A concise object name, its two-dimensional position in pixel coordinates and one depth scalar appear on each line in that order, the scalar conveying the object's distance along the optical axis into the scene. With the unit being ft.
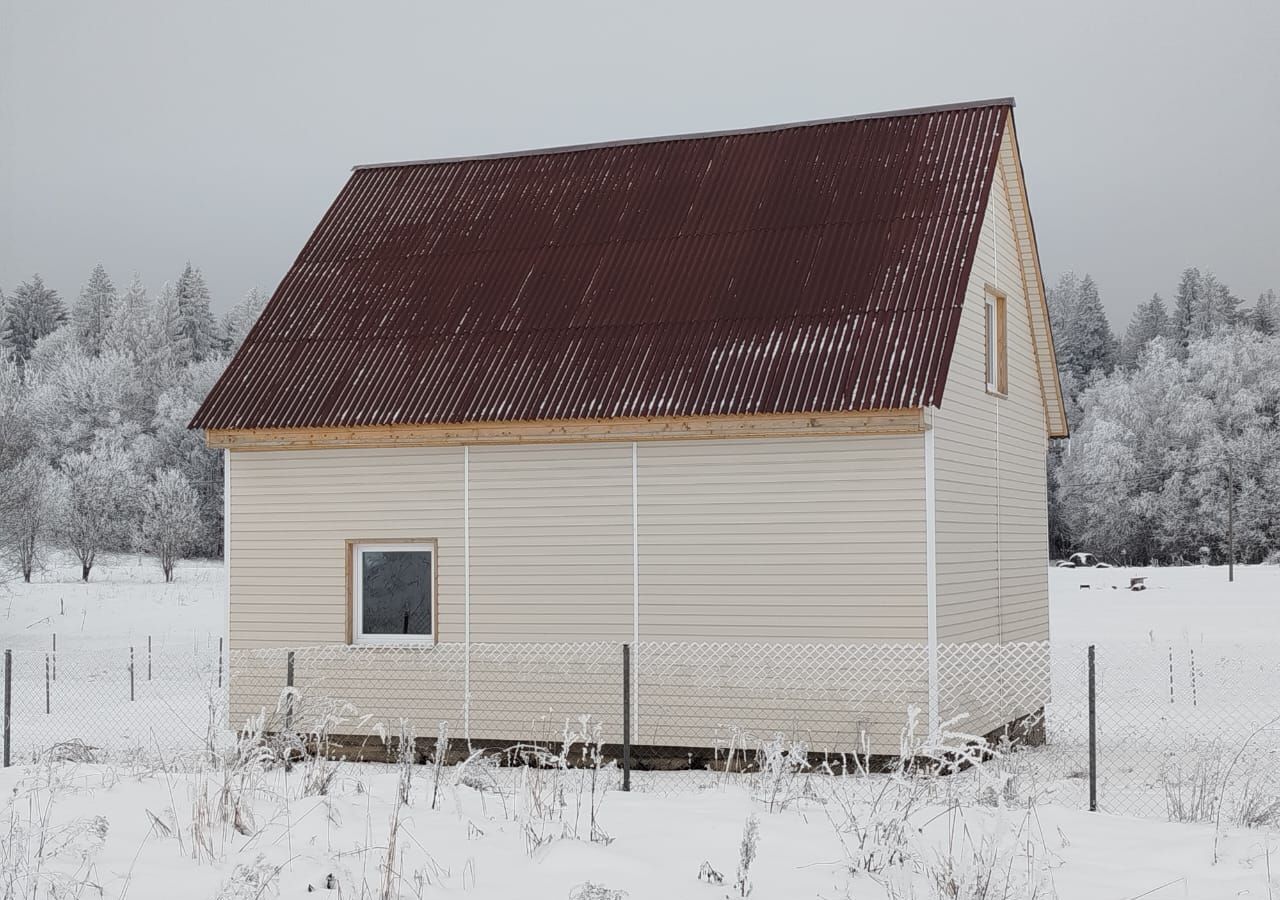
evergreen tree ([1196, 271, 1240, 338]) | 290.15
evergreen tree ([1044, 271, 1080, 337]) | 307.99
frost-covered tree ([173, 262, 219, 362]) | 273.54
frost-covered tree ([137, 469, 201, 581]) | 174.29
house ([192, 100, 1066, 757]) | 46.80
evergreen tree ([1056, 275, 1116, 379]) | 302.25
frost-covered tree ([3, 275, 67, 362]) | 302.45
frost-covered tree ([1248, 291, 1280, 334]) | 282.97
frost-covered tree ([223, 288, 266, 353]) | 268.82
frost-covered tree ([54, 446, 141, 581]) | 175.52
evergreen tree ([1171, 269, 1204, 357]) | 300.81
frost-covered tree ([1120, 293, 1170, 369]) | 305.63
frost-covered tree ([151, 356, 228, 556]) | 202.39
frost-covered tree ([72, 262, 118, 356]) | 290.97
